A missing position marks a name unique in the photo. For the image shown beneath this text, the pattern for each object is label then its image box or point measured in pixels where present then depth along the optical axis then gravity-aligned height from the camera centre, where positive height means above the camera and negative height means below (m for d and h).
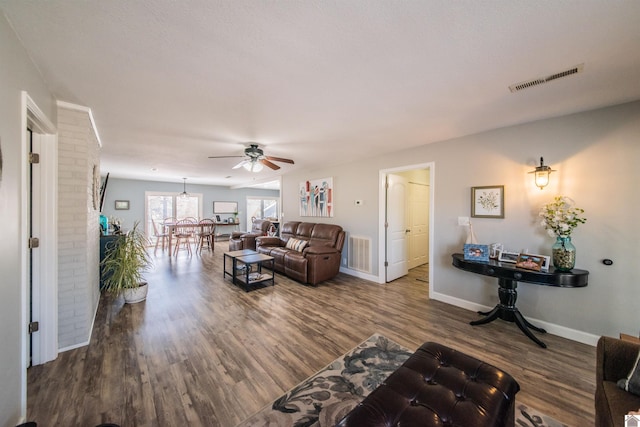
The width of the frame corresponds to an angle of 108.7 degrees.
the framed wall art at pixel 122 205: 7.59 +0.21
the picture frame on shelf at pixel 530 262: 2.35 -0.50
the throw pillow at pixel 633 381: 1.10 -0.81
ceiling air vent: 1.69 +1.07
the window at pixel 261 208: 10.53 +0.22
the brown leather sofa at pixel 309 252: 4.11 -0.79
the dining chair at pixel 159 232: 7.01 -0.68
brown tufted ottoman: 1.03 -0.92
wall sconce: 2.49 +0.44
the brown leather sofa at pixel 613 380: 1.05 -0.87
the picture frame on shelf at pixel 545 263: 2.32 -0.50
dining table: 6.62 -0.41
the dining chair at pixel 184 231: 6.60 -0.62
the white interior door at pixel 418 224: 5.08 -0.24
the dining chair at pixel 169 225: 6.62 -0.43
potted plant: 3.14 -0.76
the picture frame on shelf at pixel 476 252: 2.70 -0.46
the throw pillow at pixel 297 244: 4.59 -0.66
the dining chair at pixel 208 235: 6.93 -0.69
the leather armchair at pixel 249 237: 6.43 -0.70
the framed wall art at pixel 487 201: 2.87 +0.16
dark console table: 2.18 -0.65
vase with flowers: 2.27 -0.12
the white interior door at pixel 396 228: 4.30 -0.30
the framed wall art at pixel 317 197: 5.22 +0.37
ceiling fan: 3.49 +0.84
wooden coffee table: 3.85 -1.14
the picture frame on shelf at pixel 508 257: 2.61 -0.49
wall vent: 4.45 -0.82
